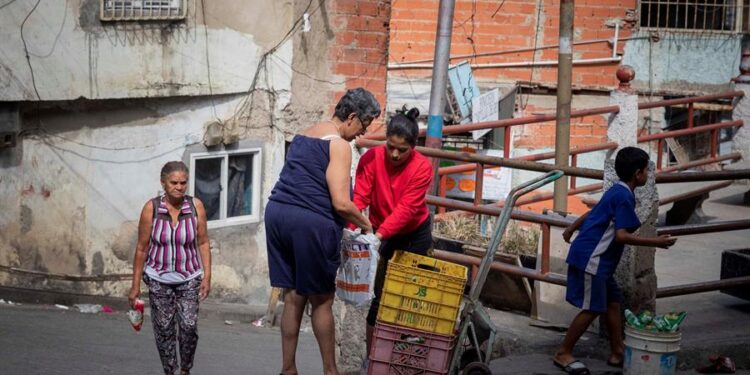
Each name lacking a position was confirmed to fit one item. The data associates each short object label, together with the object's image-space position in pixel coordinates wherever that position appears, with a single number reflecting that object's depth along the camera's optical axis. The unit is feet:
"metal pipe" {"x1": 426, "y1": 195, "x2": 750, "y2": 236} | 22.08
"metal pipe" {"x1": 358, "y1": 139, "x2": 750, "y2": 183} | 21.74
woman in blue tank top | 19.22
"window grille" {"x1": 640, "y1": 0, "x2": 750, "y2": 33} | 62.69
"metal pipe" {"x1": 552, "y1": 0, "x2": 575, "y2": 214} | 35.06
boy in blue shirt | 20.38
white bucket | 19.94
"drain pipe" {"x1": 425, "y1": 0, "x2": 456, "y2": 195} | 29.89
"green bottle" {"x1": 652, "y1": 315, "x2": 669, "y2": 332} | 20.04
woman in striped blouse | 20.24
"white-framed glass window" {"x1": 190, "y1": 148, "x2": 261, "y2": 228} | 38.22
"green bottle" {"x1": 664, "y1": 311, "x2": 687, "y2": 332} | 20.08
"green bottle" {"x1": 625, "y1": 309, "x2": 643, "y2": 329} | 20.19
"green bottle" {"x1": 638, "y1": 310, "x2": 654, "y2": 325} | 20.31
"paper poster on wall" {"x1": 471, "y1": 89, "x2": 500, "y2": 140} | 53.78
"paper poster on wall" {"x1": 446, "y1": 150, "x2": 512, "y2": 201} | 52.95
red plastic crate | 19.29
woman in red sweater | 20.03
